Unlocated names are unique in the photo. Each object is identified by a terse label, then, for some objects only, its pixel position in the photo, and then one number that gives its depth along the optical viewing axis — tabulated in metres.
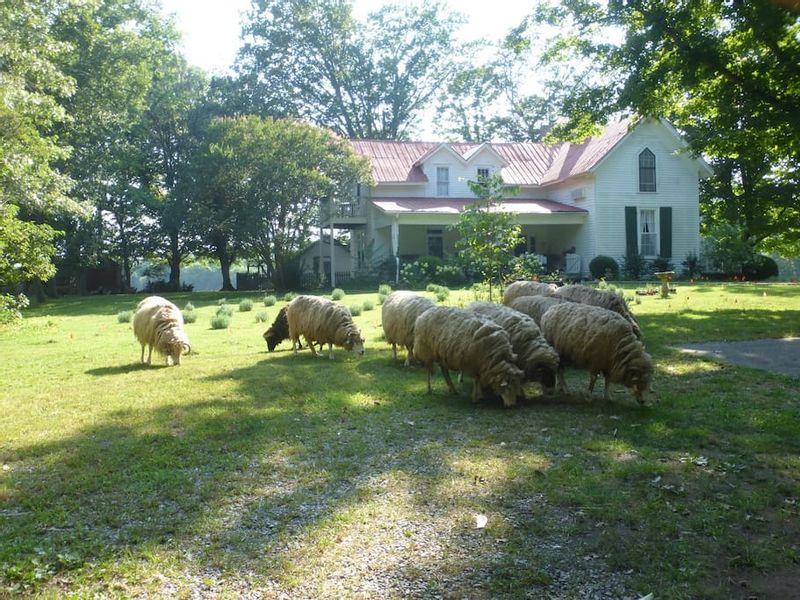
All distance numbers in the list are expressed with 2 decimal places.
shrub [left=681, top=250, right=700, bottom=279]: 31.78
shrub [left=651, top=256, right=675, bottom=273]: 31.55
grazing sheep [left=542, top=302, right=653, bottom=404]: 7.19
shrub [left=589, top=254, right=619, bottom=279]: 30.67
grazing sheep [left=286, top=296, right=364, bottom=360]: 11.20
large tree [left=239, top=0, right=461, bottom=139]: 46.88
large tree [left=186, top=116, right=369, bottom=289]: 30.69
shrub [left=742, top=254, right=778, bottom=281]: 31.19
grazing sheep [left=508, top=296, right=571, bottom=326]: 9.63
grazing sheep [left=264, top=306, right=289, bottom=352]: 12.66
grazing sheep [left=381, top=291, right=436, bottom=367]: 10.13
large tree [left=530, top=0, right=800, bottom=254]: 11.97
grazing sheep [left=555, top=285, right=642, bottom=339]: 10.17
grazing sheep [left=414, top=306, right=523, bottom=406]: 7.41
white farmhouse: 32.16
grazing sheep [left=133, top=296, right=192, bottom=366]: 10.79
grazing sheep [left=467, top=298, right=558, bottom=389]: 7.63
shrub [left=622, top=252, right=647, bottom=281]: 31.17
